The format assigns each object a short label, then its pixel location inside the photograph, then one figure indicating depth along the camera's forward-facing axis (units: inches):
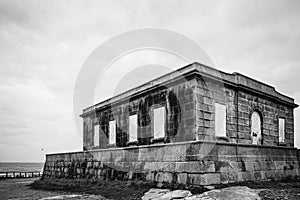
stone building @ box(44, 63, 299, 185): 400.2
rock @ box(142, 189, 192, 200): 343.0
